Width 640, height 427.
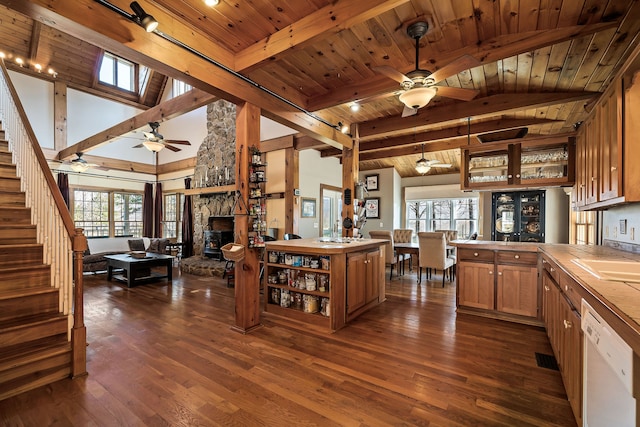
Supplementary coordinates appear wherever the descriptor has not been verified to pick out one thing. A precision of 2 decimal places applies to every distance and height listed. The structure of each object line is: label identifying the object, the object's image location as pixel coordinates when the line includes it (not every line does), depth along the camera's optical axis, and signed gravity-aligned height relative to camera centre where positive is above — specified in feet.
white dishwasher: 3.18 -2.36
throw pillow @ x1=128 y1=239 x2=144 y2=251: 21.89 -2.55
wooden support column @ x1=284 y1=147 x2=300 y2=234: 20.02 +1.65
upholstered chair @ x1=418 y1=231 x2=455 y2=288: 16.74 -2.34
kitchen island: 10.18 -2.66
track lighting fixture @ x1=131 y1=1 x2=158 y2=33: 6.55 +4.57
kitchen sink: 5.10 -1.17
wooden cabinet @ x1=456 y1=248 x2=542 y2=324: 10.56 -2.84
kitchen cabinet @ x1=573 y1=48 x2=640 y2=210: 6.31 +1.78
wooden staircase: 6.67 -2.86
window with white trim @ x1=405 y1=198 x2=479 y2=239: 25.26 -0.23
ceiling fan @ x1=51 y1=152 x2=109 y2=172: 20.77 +3.57
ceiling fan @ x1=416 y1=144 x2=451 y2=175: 19.47 +3.37
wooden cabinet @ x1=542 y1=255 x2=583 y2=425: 5.17 -2.61
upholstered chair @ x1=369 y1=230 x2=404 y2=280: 18.65 -1.86
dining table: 18.57 -2.41
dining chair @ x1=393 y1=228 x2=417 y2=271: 22.00 -1.90
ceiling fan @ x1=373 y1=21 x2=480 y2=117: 7.95 +4.08
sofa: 20.17 -2.78
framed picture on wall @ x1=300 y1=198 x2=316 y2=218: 21.32 +0.34
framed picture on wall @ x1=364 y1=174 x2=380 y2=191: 27.50 +3.03
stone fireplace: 22.68 +3.66
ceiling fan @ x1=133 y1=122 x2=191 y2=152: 16.06 +4.24
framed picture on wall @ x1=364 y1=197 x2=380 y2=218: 27.44 +0.54
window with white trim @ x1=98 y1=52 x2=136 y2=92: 26.71 +13.81
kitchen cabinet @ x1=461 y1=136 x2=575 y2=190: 12.05 +2.22
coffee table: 16.49 -3.21
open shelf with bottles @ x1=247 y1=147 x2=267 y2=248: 10.11 +0.42
